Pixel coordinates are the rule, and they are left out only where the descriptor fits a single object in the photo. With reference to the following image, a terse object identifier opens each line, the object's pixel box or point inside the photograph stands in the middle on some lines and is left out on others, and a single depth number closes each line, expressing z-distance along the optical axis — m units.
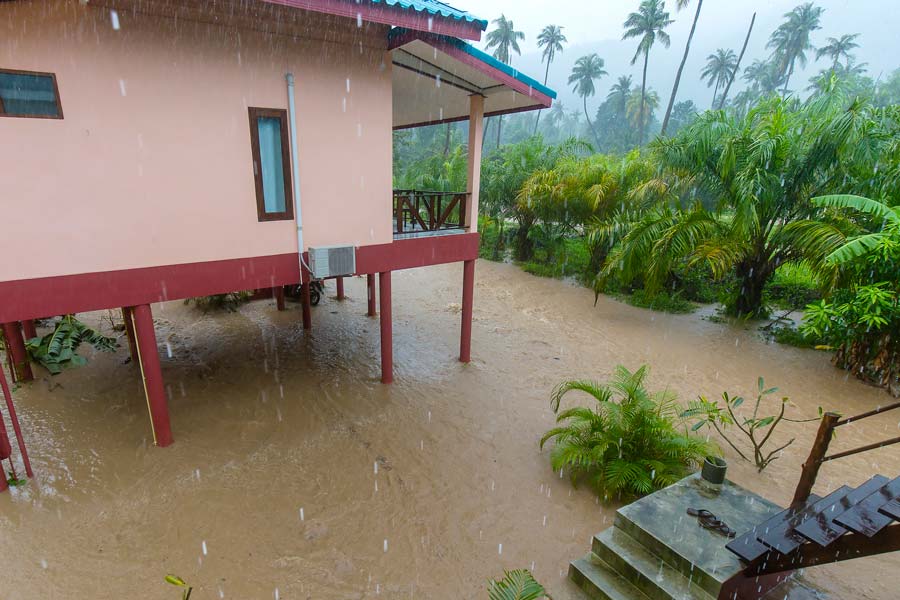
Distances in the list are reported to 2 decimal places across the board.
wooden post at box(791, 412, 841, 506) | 3.63
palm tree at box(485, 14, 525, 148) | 51.34
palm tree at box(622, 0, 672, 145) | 40.06
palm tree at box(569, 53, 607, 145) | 59.50
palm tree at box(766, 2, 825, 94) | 43.88
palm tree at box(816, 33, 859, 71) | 49.62
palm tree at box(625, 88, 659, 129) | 53.69
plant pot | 4.43
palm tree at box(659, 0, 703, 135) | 34.72
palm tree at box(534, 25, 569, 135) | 54.53
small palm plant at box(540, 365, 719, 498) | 5.04
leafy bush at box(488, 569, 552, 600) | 2.95
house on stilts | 4.31
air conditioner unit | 5.97
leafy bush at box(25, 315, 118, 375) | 7.52
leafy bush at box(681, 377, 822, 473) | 5.45
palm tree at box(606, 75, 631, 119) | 64.25
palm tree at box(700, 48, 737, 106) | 55.81
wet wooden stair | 2.94
